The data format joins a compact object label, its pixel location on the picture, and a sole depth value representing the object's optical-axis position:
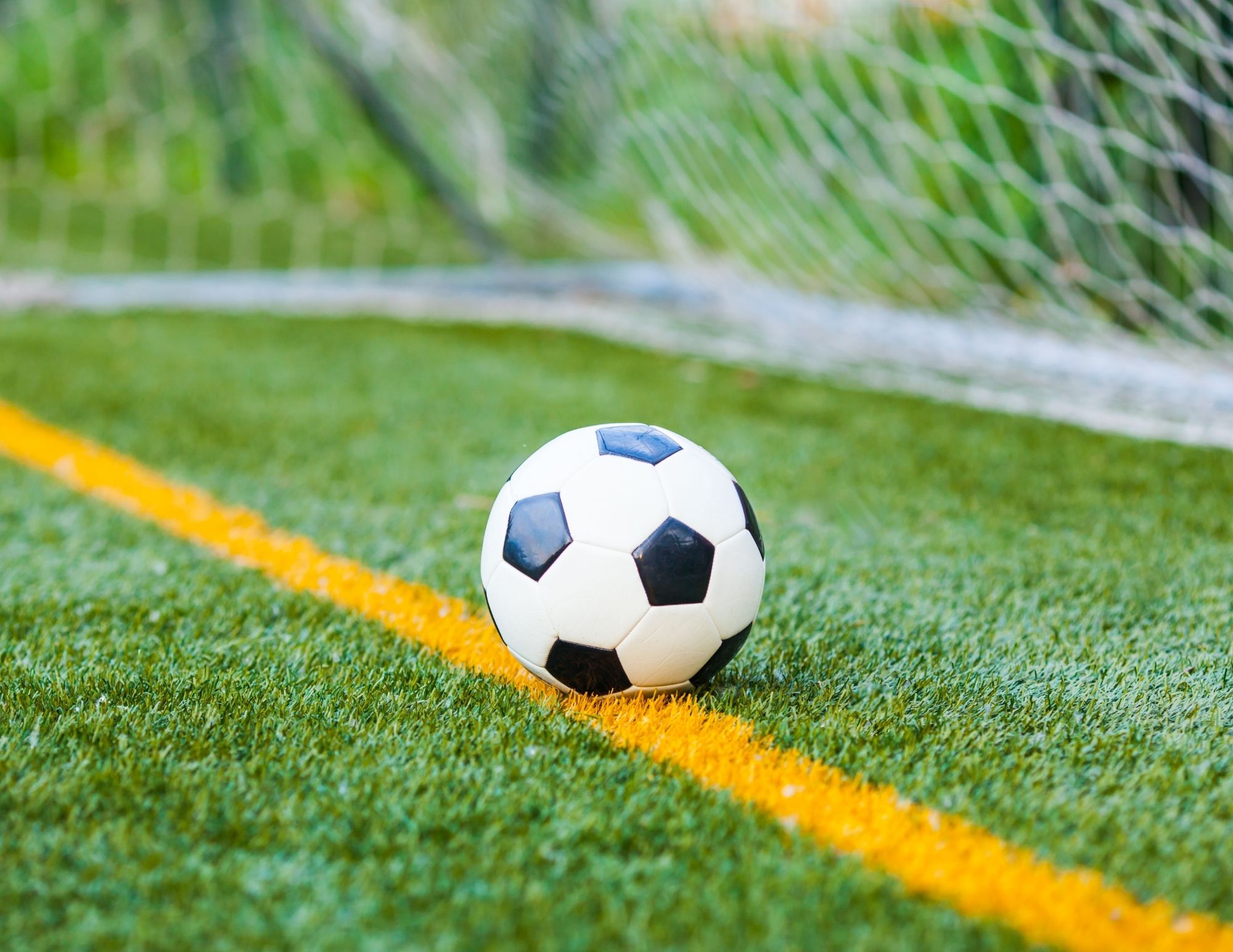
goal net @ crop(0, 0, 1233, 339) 4.08
